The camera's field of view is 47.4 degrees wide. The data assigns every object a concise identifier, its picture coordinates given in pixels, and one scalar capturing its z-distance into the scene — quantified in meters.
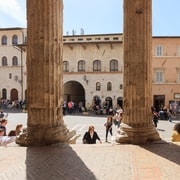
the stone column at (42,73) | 5.52
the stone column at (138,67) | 6.15
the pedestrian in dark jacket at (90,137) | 7.01
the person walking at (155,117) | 13.65
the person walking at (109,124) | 10.39
